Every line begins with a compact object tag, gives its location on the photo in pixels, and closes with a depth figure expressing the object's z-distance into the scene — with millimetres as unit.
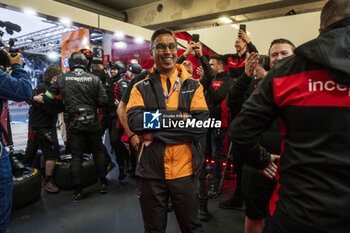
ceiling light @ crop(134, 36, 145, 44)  5816
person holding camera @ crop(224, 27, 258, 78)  2264
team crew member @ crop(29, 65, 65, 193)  3438
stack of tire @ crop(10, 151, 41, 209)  2852
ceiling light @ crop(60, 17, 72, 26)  4416
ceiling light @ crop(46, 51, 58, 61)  16547
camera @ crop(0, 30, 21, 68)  1672
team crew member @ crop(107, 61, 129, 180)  3932
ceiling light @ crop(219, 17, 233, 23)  7402
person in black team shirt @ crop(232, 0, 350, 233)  805
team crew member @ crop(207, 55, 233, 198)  3277
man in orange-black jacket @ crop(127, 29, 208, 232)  1485
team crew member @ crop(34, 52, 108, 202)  3115
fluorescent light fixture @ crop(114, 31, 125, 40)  5312
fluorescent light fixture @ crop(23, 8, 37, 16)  3925
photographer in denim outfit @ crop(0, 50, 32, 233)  1554
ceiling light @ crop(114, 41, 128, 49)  8086
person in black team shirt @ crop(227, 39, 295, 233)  1659
